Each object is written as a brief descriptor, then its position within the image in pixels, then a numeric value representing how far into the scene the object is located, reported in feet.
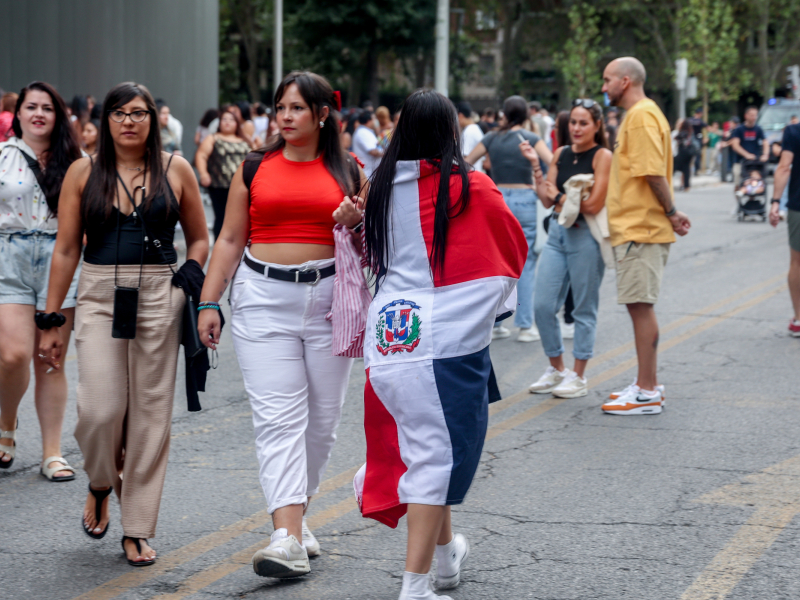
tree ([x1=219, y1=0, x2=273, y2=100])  158.30
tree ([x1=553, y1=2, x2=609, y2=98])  135.33
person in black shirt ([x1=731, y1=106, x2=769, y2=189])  65.51
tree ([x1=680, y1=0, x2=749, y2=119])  115.03
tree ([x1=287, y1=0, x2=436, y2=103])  141.69
